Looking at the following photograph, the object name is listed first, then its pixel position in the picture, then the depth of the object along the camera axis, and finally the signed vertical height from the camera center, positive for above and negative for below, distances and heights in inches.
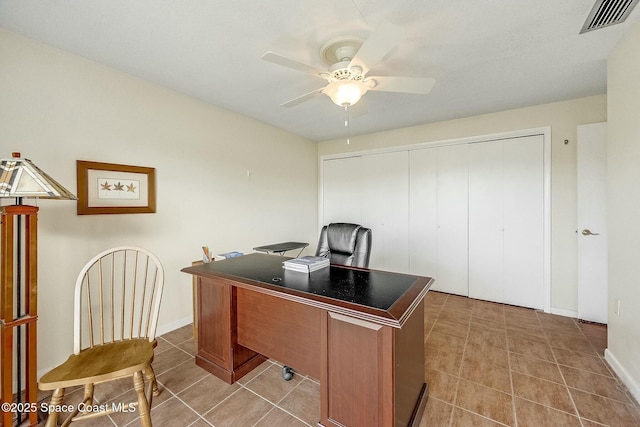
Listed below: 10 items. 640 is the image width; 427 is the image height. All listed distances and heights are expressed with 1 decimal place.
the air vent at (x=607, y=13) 57.4 +46.4
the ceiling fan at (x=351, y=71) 55.2 +34.0
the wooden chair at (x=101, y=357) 48.3 -29.9
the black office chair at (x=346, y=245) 94.1 -12.1
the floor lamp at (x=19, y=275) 50.1 -12.6
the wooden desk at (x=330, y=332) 45.7 -25.9
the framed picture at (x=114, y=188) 78.0 +8.2
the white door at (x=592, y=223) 101.3 -4.4
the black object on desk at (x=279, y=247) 126.3 -17.5
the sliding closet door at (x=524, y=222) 117.3 -4.5
